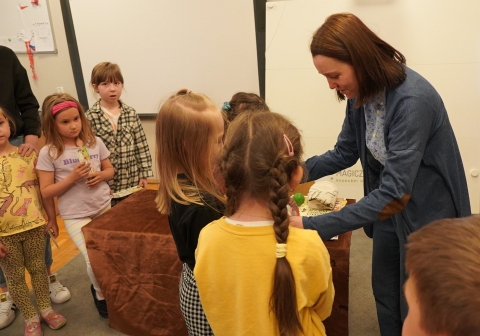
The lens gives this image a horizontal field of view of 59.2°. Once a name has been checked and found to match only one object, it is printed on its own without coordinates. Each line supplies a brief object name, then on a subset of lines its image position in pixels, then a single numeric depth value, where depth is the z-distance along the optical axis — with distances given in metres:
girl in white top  1.95
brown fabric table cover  1.75
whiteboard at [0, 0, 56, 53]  3.90
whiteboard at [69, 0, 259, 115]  3.42
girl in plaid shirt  2.35
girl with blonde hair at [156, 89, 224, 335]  1.15
